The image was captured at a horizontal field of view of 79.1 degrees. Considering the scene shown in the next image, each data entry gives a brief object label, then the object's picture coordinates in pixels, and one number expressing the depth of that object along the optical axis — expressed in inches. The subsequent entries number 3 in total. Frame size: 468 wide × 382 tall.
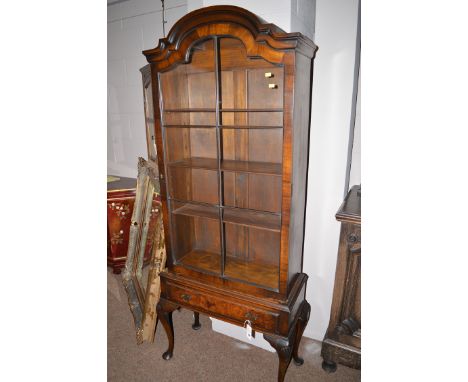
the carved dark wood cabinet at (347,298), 61.9
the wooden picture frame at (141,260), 82.7
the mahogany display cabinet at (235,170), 50.2
